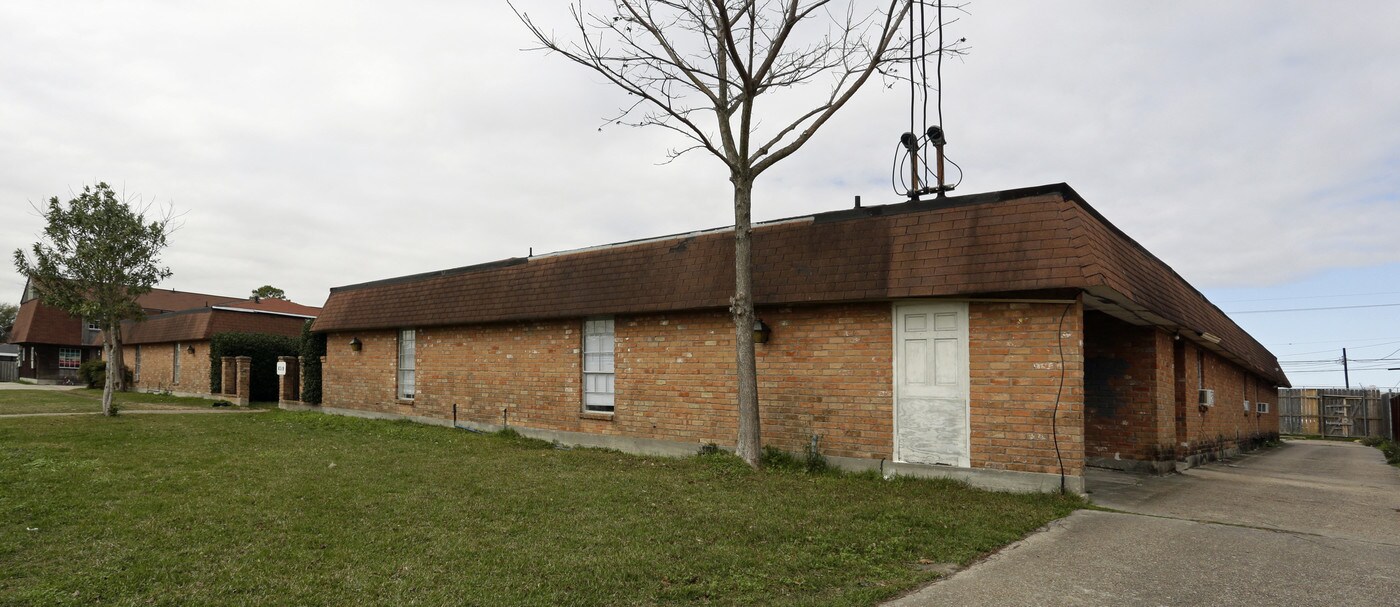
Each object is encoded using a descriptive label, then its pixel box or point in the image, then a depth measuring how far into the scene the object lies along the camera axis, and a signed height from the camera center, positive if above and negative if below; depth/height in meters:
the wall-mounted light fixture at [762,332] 10.46 +0.26
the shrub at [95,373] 32.41 -0.94
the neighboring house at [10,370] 46.16 -1.14
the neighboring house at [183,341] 26.98 +0.41
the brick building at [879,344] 8.45 +0.09
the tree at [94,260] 16.36 +2.04
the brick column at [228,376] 24.75 -0.83
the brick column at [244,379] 23.39 -0.88
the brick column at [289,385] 21.75 -0.99
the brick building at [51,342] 40.62 +0.52
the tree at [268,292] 68.28 +5.42
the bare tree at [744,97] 9.68 +3.44
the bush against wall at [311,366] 20.67 -0.42
